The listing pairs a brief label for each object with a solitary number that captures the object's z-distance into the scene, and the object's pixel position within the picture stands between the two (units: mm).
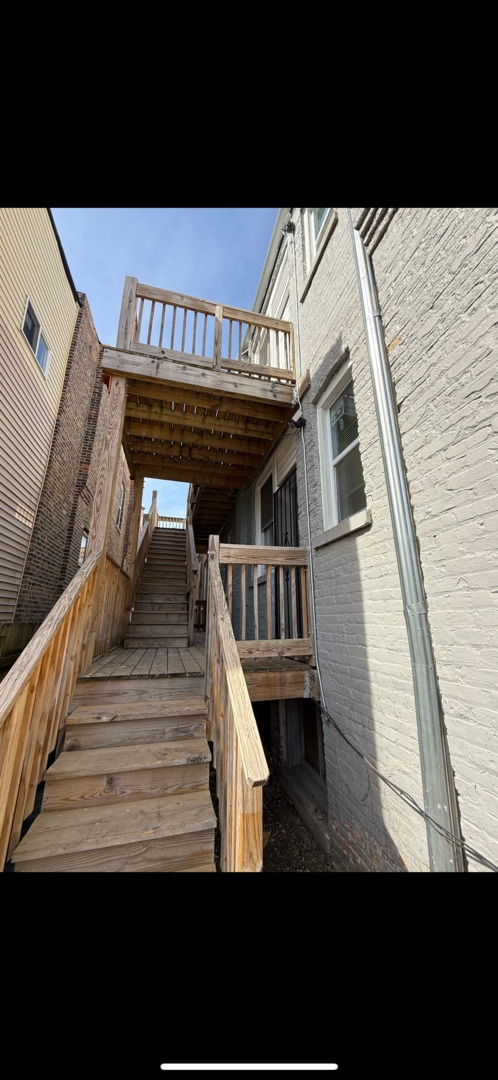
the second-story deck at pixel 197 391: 4230
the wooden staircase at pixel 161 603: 5227
